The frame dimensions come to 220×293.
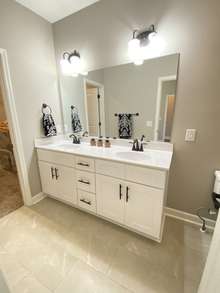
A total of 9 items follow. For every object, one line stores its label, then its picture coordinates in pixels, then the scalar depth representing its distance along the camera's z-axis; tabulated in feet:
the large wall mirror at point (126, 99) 5.21
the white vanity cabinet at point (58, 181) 5.95
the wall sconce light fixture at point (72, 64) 6.41
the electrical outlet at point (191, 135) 4.95
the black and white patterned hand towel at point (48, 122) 6.79
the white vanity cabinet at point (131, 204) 4.33
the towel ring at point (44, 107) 6.75
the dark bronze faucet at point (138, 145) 5.74
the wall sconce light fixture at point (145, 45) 4.79
